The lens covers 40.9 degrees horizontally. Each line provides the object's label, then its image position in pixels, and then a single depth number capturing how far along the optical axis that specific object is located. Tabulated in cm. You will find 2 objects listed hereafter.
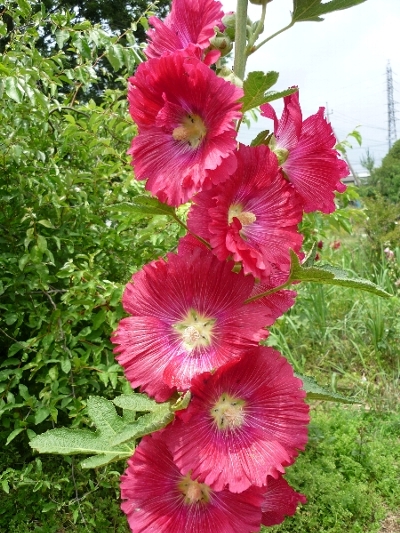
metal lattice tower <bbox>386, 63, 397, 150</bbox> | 4023
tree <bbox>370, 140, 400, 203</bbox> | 2341
